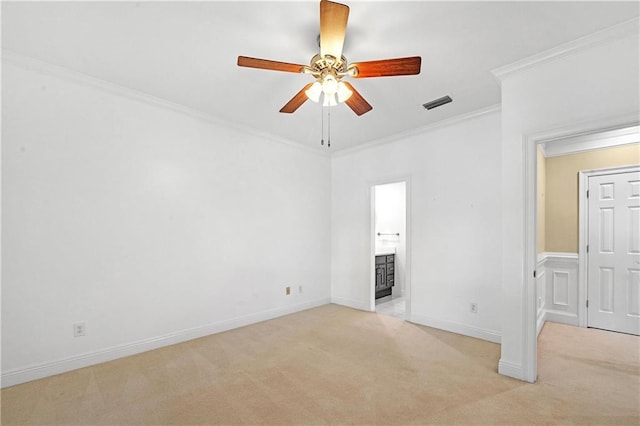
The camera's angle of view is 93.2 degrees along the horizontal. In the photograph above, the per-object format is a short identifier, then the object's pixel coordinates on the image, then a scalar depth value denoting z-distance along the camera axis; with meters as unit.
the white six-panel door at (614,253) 3.72
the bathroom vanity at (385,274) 5.31
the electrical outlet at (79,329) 2.71
